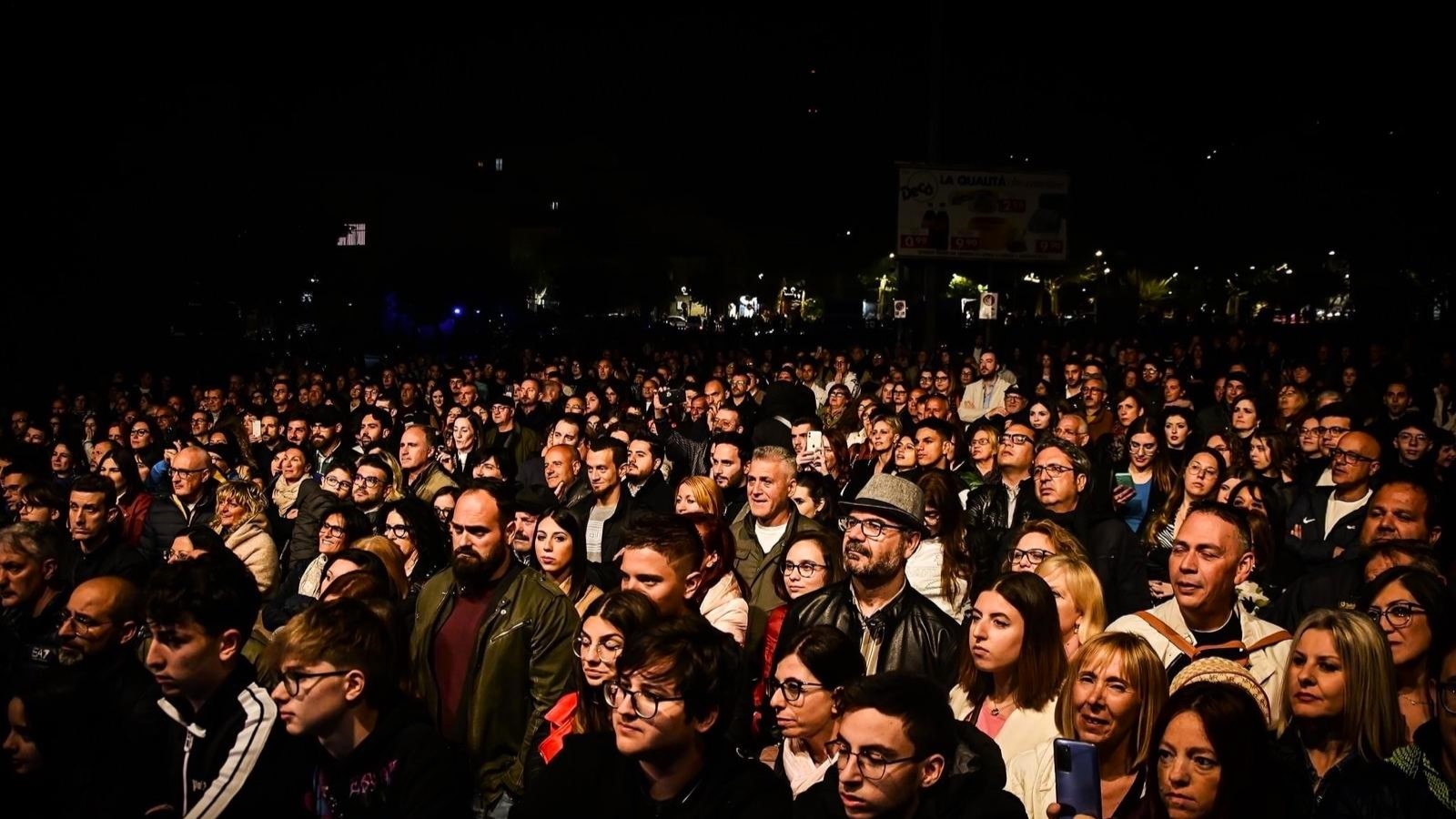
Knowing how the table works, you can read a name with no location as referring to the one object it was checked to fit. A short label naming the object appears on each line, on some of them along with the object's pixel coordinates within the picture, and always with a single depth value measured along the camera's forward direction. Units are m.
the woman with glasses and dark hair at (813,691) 4.04
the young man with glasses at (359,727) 3.65
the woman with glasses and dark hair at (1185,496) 7.37
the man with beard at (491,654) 4.98
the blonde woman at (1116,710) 3.88
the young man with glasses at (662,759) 3.38
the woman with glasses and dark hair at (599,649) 4.26
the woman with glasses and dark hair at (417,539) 6.75
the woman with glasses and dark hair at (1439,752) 3.83
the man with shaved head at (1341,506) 7.32
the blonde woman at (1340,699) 3.99
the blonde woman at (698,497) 6.93
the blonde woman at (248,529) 7.36
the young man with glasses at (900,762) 3.23
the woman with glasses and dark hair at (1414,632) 4.59
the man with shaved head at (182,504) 8.90
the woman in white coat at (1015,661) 4.31
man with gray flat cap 4.99
